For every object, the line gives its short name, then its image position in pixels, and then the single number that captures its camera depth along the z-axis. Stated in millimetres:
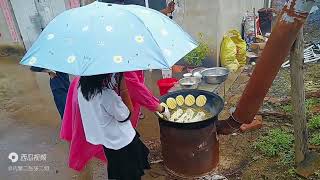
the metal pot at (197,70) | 5528
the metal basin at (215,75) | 4985
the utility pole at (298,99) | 2988
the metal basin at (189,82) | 4797
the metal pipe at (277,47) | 2477
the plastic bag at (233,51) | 5909
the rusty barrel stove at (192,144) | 3273
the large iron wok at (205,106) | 3222
